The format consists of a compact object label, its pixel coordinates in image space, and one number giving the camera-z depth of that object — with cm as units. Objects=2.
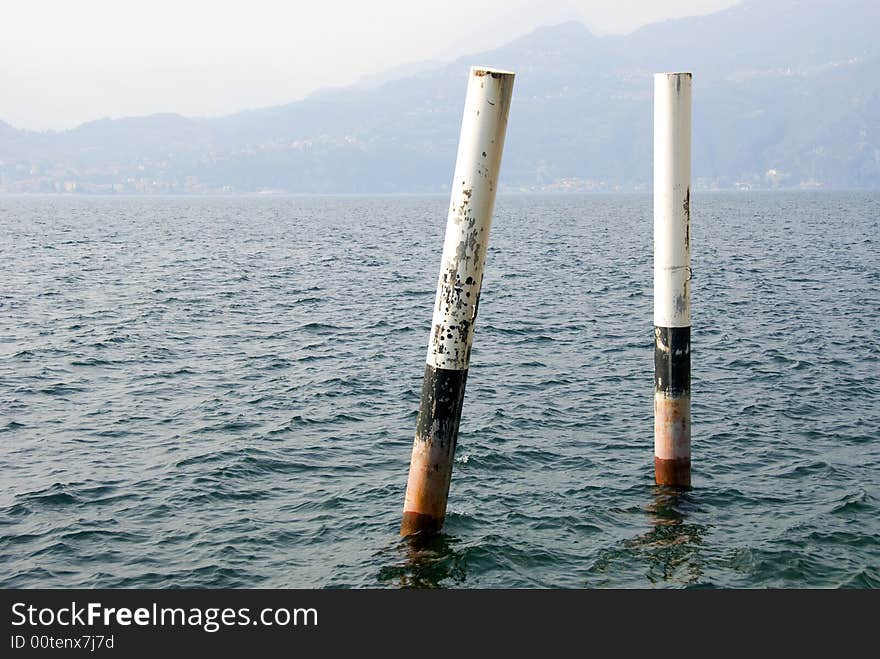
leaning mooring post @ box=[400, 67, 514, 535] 1348
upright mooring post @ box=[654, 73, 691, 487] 1603
